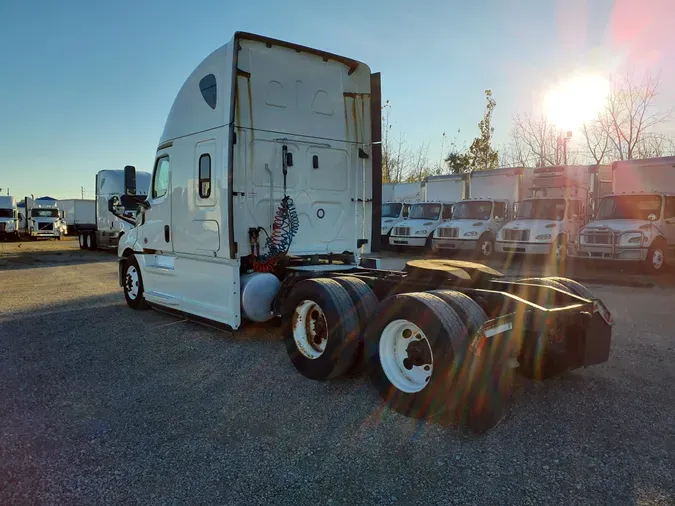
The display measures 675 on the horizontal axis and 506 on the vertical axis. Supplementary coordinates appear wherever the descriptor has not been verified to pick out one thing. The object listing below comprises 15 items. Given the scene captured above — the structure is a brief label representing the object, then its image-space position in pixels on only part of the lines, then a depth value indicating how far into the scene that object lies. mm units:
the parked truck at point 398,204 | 22108
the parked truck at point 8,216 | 33781
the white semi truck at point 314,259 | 3836
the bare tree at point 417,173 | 47844
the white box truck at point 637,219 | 13242
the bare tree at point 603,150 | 32031
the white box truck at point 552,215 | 15312
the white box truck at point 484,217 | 17500
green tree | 40125
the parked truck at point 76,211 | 37312
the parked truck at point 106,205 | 20631
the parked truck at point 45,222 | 34469
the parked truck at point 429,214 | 19984
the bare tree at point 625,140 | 31031
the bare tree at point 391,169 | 46219
